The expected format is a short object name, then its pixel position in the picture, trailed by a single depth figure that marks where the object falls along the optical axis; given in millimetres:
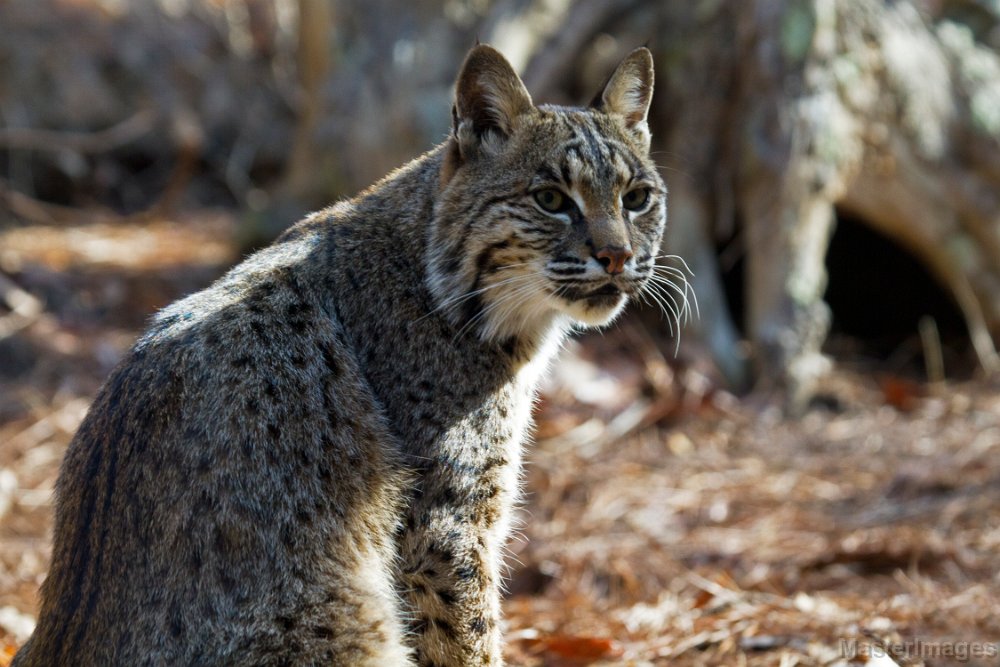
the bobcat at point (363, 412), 5777
